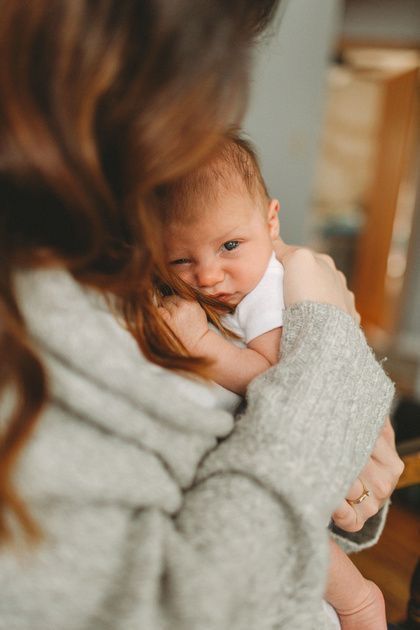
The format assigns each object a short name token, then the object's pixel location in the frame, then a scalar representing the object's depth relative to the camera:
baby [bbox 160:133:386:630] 0.78
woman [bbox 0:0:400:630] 0.48
